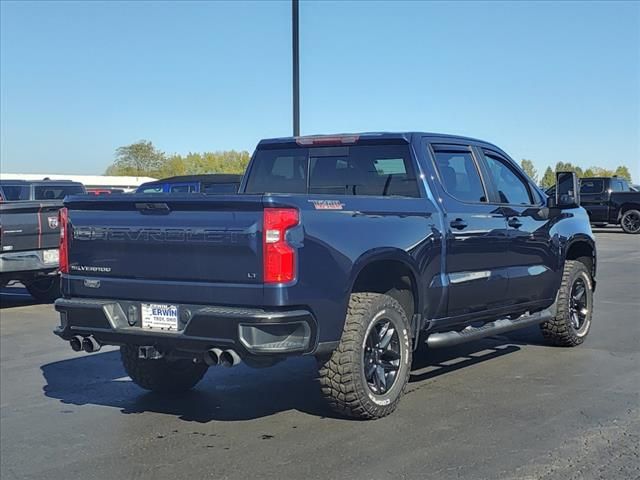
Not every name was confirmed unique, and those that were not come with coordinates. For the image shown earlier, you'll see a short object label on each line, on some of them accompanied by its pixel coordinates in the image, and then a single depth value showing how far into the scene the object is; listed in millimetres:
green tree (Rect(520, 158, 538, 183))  81938
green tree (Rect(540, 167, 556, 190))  73169
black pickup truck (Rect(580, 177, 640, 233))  28016
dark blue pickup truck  4789
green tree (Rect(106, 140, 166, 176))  97375
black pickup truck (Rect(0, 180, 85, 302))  11422
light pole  15219
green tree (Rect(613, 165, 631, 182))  92081
